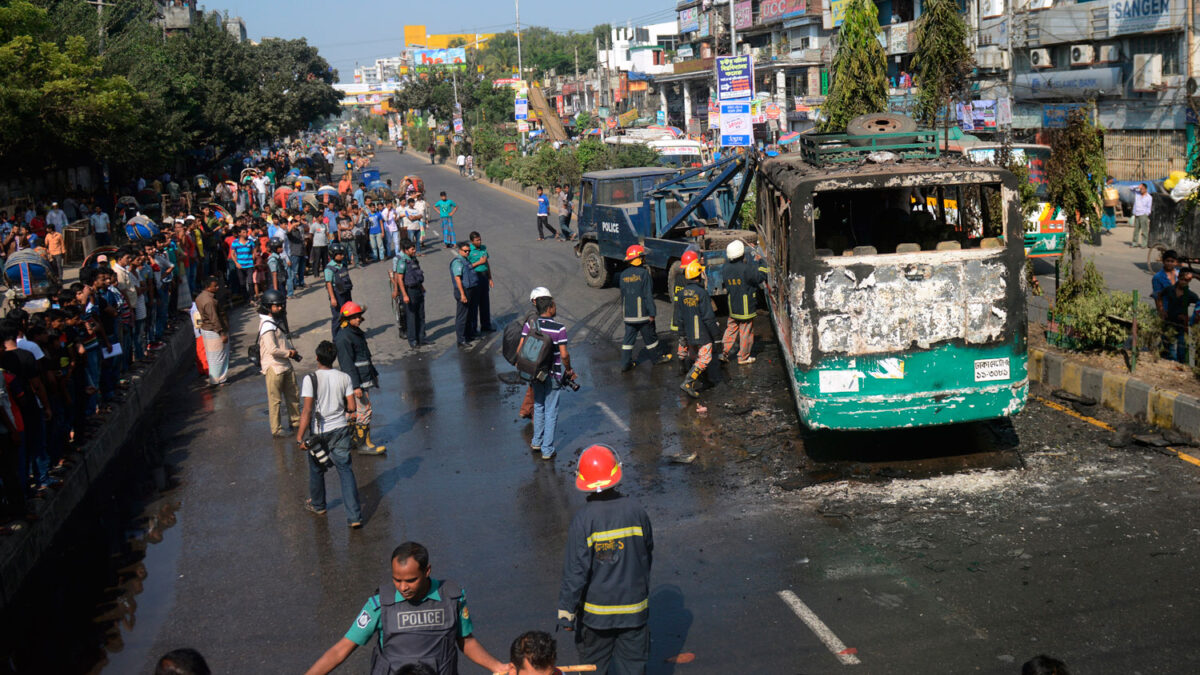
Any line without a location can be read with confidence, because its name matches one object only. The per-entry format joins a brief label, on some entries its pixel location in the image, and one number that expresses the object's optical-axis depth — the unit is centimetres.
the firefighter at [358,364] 1112
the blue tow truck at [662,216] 1714
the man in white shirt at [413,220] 2703
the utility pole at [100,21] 3030
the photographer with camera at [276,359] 1188
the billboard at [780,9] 5462
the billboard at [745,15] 6034
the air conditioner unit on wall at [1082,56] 3425
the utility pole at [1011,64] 3769
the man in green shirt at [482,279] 1620
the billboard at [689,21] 7581
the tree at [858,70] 1876
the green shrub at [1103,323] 1161
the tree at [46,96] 2170
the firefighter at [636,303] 1402
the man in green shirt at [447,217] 2845
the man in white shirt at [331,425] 885
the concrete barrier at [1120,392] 988
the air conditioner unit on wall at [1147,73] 3122
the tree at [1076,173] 1307
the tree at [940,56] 1803
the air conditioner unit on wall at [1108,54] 3325
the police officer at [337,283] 1506
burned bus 914
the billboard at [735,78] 2105
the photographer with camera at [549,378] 1042
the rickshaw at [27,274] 1688
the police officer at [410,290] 1616
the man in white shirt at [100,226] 2495
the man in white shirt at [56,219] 2372
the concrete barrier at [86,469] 803
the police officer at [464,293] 1595
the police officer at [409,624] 464
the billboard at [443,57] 11468
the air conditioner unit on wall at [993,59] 3876
